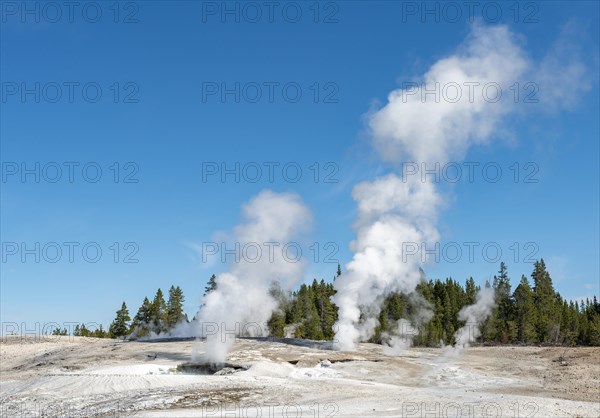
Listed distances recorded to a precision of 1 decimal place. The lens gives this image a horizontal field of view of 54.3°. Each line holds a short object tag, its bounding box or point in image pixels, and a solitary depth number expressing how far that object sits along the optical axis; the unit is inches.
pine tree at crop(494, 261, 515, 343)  4271.7
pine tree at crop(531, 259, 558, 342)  4360.2
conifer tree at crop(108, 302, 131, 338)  4527.6
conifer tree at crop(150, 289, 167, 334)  4424.2
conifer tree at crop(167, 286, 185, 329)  4630.9
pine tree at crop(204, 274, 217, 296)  3906.0
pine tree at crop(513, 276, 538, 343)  4212.6
